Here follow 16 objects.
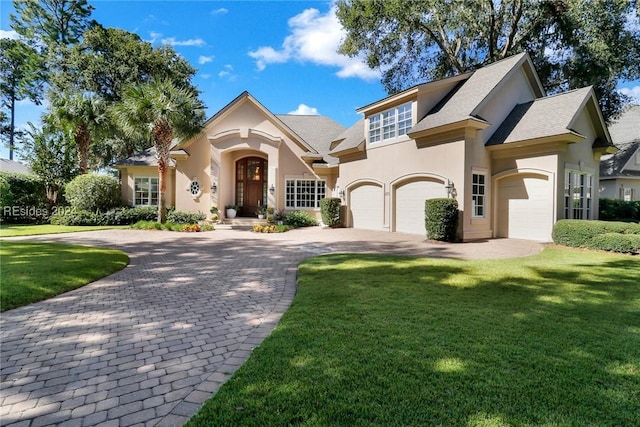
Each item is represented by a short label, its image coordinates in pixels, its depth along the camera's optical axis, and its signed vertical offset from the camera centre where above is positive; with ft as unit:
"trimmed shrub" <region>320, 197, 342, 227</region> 60.49 -0.36
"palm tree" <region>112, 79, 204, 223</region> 53.98 +15.69
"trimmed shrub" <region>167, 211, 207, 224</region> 63.87 -1.93
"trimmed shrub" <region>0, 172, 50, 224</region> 64.80 +1.37
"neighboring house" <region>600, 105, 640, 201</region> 71.61 +8.27
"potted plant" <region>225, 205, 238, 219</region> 66.68 -0.53
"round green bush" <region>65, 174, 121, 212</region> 64.08 +3.01
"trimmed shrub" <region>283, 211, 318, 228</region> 63.98 -2.00
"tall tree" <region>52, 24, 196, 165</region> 89.81 +40.50
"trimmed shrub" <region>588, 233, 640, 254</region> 33.35 -3.32
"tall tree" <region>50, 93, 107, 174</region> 66.03 +18.37
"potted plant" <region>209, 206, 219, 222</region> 64.80 -0.84
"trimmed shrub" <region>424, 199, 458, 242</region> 41.37 -1.17
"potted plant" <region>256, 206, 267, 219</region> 65.87 -0.68
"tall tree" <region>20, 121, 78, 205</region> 67.63 +10.79
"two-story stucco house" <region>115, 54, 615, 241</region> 42.93 +8.33
